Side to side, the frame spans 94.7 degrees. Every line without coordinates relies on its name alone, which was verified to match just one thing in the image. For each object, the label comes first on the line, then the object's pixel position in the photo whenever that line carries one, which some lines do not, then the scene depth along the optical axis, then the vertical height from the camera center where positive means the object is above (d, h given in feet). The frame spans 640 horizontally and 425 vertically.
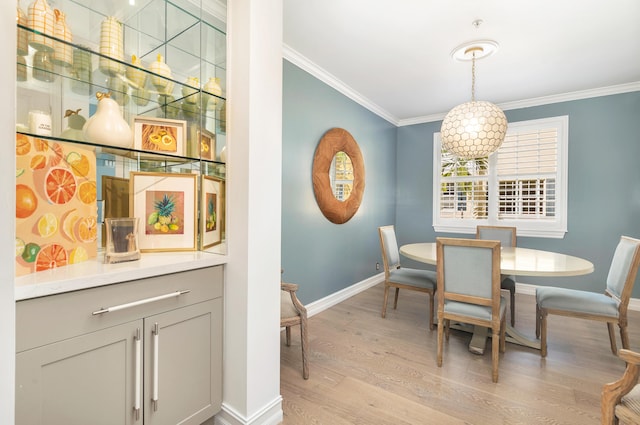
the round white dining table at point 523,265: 6.80 -1.36
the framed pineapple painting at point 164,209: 4.74 -0.02
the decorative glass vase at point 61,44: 3.87 +2.18
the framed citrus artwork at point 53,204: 3.41 +0.03
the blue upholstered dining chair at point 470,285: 6.55 -1.75
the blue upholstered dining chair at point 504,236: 9.86 -0.96
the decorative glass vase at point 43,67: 3.80 +1.86
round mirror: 11.36 +1.34
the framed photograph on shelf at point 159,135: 4.77 +1.22
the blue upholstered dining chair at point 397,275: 9.29 -2.17
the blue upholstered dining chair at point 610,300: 6.89 -2.24
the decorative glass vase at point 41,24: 3.61 +2.28
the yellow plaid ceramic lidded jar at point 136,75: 4.64 +2.13
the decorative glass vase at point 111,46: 4.33 +2.41
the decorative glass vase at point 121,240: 4.07 -0.47
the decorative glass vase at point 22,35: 3.51 +2.05
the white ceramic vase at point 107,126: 4.10 +1.16
